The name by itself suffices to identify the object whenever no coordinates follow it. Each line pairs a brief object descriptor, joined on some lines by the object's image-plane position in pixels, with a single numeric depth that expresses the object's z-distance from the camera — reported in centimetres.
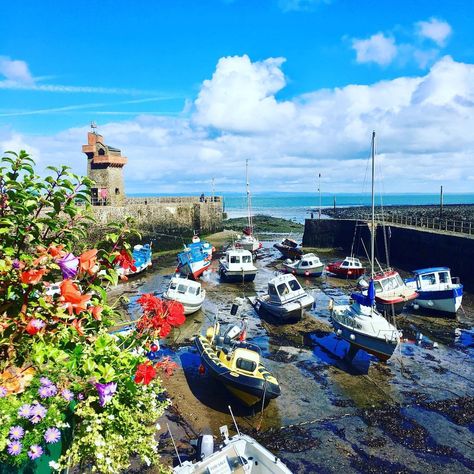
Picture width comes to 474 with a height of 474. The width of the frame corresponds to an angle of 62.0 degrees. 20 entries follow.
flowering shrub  376
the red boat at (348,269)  3481
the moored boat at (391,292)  2294
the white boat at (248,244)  4506
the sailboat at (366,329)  1608
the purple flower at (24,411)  363
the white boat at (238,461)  807
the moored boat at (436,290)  2273
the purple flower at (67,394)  387
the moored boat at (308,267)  3516
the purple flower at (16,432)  356
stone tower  5309
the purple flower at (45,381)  387
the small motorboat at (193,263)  3309
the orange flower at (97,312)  414
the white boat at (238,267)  3269
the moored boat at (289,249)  4356
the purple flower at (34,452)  364
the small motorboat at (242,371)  1245
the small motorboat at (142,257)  3503
